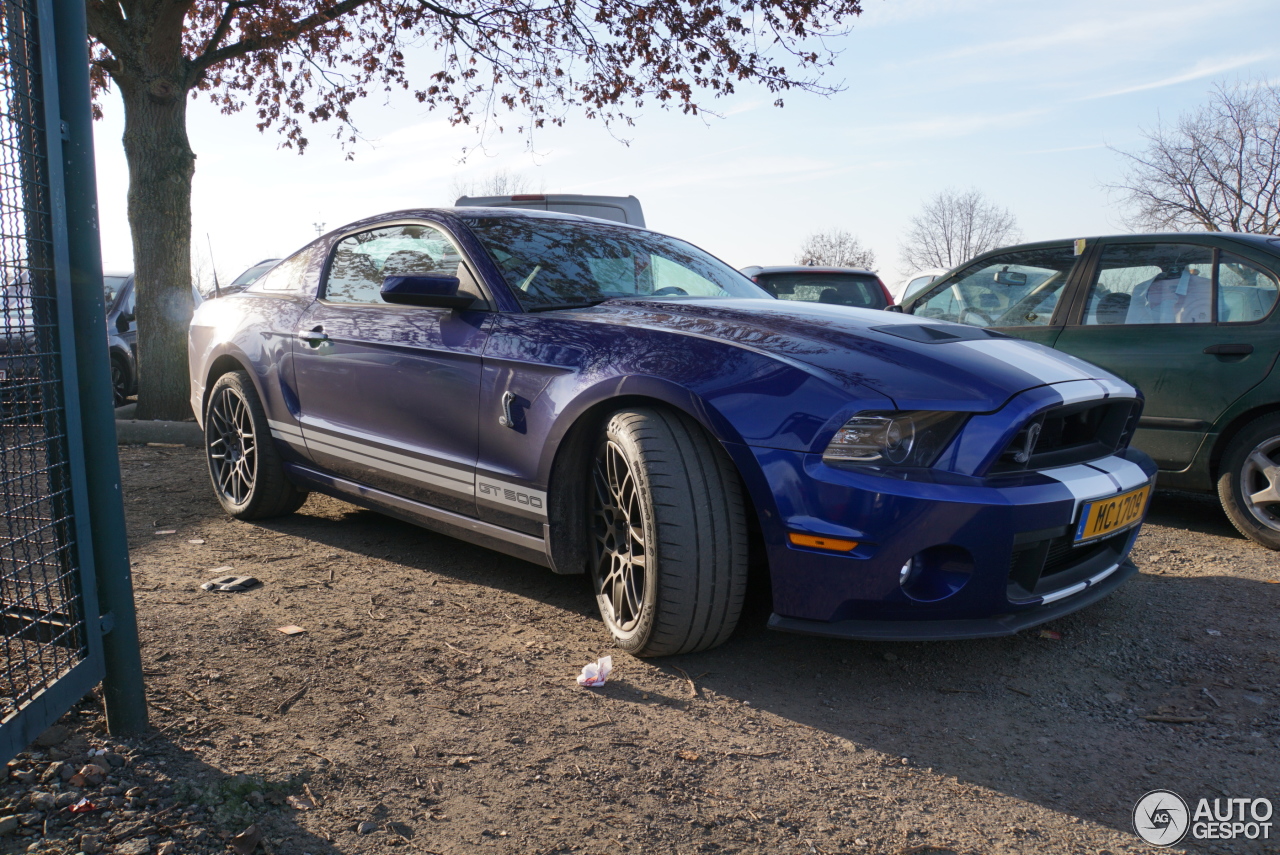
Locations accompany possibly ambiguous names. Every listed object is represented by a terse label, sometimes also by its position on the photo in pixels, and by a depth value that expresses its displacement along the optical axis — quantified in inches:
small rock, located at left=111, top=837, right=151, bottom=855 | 71.6
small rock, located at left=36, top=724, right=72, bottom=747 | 87.6
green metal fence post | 84.0
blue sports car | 97.7
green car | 165.3
